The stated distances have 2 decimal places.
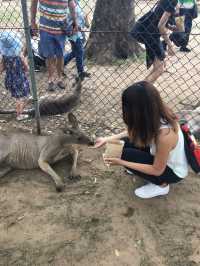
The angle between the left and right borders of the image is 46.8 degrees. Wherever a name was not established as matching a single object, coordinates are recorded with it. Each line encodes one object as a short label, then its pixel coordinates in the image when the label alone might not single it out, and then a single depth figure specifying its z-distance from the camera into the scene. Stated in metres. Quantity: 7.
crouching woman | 1.63
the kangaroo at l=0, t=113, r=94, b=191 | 2.26
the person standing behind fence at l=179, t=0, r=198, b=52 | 3.30
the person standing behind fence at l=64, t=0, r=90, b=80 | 3.10
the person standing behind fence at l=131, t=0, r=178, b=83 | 2.71
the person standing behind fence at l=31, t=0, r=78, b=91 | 2.87
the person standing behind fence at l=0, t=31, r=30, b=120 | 2.59
